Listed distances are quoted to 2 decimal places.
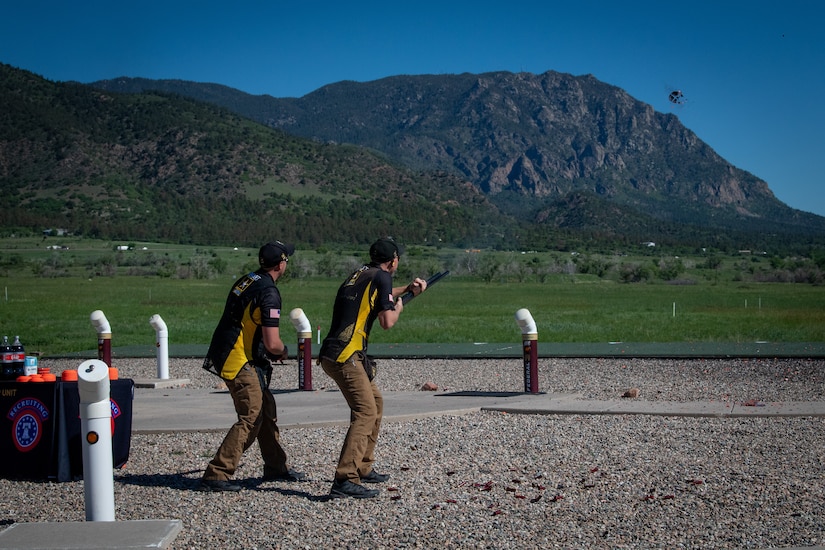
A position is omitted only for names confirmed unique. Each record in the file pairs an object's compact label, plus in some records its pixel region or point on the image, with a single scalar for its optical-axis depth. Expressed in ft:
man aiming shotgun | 25.85
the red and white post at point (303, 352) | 49.73
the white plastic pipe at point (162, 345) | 55.77
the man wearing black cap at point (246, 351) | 26.13
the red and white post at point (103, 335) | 55.77
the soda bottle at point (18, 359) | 29.66
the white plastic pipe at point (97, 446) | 22.30
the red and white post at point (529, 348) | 45.23
